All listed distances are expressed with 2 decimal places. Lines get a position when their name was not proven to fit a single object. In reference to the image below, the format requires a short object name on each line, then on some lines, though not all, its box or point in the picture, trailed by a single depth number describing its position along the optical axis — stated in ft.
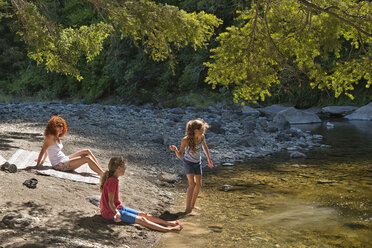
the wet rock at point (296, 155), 32.32
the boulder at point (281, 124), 47.22
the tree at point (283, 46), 18.56
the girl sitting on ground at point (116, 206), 14.82
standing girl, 17.72
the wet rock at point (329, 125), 51.69
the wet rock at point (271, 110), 61.02
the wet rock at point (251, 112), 60.70
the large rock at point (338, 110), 64.44
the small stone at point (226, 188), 22.43
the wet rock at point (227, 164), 29.40
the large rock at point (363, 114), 59.79
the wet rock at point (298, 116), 58.89
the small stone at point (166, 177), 24.20
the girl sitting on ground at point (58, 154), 20.13
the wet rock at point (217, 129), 42.51
